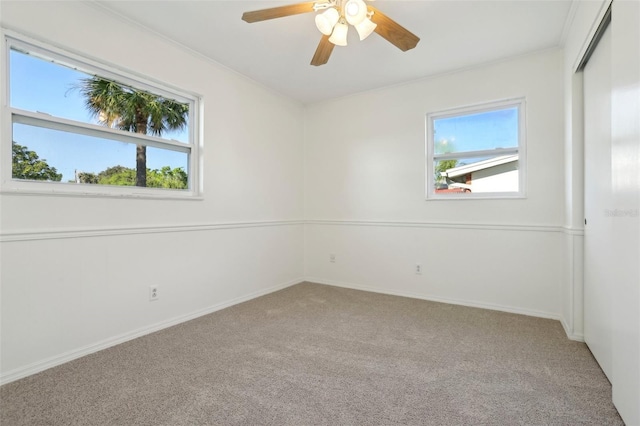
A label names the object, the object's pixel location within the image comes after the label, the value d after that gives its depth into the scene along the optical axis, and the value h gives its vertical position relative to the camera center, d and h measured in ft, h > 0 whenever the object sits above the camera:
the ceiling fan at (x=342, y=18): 5.97 +3.95
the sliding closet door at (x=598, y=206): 6.03 +0.10
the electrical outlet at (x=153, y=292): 8.42 -2.25
